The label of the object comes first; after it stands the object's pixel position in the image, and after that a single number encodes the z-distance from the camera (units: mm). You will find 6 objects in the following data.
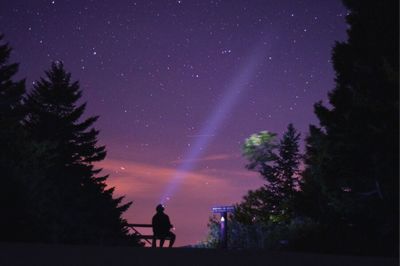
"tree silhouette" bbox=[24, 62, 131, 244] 36156
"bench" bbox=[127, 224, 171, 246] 16877
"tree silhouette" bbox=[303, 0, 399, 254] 18250
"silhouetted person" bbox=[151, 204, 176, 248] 16406
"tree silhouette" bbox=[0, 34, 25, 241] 18922
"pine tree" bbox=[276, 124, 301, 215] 47000
